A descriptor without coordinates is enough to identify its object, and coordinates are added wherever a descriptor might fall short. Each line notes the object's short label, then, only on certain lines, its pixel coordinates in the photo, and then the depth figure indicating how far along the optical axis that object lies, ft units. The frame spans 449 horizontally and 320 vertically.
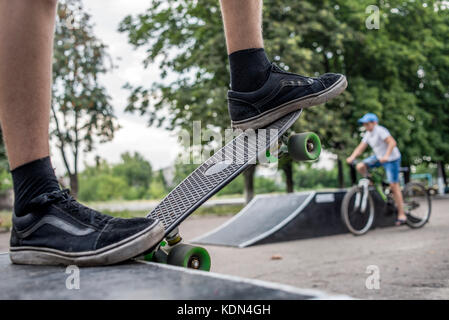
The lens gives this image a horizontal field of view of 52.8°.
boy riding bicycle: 22.99
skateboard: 5.76
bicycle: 22.58
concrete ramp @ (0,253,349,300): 3.19
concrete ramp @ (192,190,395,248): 20.21
